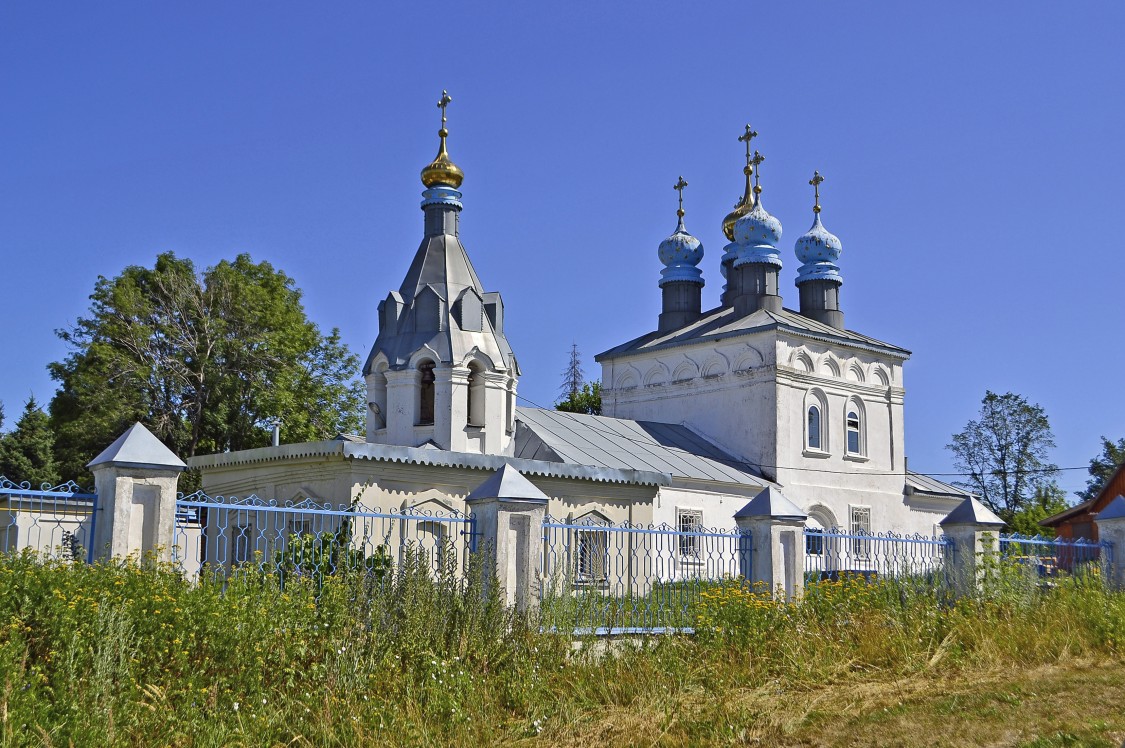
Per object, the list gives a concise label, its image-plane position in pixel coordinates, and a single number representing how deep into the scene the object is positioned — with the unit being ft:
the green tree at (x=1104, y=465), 149.48
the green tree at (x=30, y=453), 87.04
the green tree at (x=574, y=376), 167.43
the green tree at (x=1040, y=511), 102.22
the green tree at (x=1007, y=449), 140.05
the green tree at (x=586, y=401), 130.82
